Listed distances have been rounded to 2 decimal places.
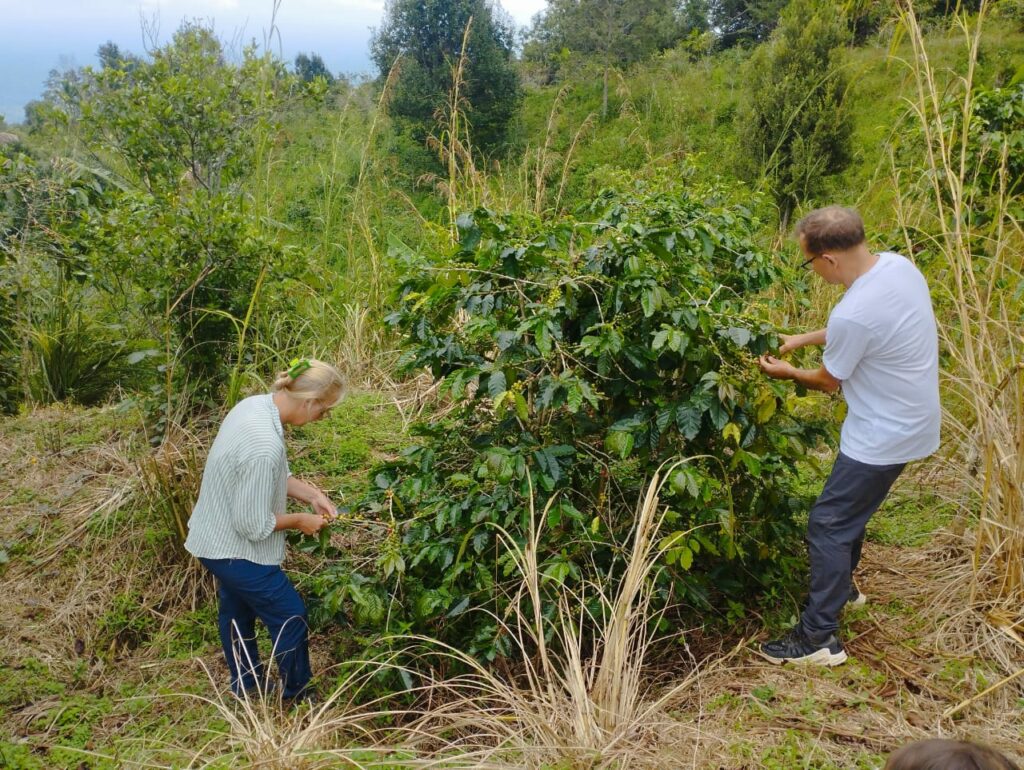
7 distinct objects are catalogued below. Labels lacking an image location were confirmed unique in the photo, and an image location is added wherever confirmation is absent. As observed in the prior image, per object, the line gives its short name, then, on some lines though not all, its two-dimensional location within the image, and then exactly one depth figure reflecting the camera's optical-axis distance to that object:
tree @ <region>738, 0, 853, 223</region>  8.92
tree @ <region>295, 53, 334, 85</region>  25.17
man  2.57
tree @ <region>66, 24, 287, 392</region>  4.18
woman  2.76
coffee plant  2.69
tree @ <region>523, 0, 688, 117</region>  16.11
